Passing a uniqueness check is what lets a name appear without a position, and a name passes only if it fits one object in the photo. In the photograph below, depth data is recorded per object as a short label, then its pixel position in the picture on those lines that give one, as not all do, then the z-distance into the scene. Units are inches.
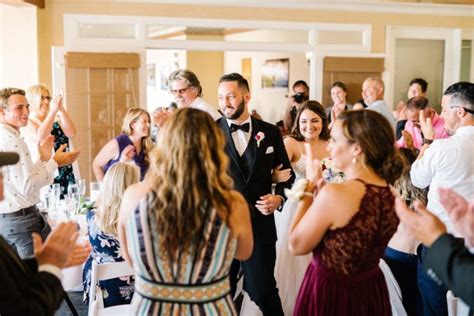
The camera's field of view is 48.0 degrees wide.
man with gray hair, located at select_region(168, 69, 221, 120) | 149.8
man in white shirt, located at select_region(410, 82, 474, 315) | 114.3
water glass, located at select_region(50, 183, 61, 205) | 141.3
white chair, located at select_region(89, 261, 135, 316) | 102.3
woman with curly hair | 65.1
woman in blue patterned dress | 111.7
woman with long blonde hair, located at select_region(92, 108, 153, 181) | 168.4
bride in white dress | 146.0
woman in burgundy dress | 75.4
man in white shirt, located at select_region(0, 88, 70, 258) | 124.3
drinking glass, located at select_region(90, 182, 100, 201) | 155.8
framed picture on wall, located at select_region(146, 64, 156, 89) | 574.3
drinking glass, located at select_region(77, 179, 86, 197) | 152.0
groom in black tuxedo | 119.6
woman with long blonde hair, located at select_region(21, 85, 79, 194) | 176.2
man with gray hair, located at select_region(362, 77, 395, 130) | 244.8
